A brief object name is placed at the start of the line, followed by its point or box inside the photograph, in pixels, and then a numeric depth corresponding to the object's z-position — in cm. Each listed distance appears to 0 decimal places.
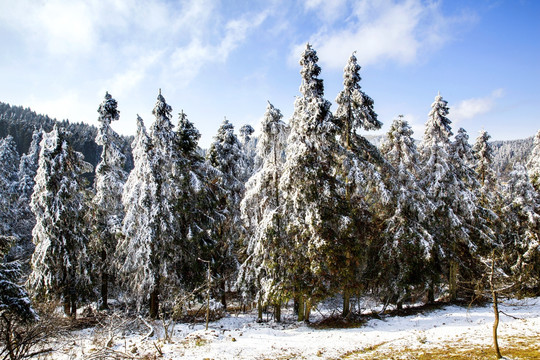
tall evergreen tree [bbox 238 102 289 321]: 1670
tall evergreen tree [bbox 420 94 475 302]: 2028
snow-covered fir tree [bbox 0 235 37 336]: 765
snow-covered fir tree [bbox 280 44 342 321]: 1589
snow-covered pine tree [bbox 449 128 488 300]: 2064
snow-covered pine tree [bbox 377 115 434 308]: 1858
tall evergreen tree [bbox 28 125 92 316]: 1819
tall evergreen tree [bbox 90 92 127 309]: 2025
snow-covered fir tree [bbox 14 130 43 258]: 3450
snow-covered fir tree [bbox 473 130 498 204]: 2648
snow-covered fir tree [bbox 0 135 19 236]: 2964
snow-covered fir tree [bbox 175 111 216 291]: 1920
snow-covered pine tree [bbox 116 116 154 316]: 1789
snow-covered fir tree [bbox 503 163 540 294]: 2270
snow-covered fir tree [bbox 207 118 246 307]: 2289
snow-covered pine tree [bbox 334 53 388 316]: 1700
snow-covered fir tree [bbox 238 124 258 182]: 2870
